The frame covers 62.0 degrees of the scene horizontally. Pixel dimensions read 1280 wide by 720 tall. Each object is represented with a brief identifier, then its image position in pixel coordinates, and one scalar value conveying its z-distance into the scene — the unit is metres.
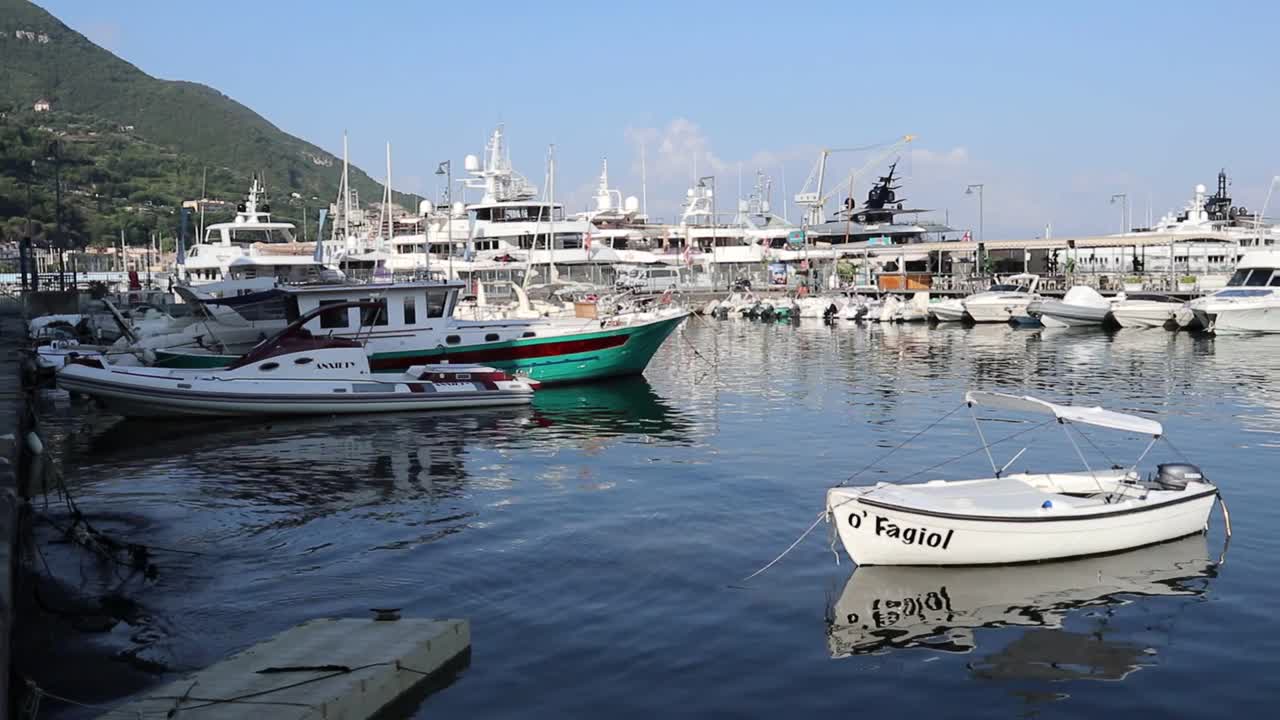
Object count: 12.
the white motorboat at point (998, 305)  64.81
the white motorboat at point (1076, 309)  59.25
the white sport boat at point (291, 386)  27.06
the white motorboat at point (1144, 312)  57.06
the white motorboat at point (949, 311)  67.12
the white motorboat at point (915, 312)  69.00
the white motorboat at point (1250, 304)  53.41
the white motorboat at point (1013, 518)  13.84
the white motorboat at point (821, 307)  72.44
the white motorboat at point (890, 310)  69.12
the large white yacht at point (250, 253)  59.66
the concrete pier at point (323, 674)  8.84
